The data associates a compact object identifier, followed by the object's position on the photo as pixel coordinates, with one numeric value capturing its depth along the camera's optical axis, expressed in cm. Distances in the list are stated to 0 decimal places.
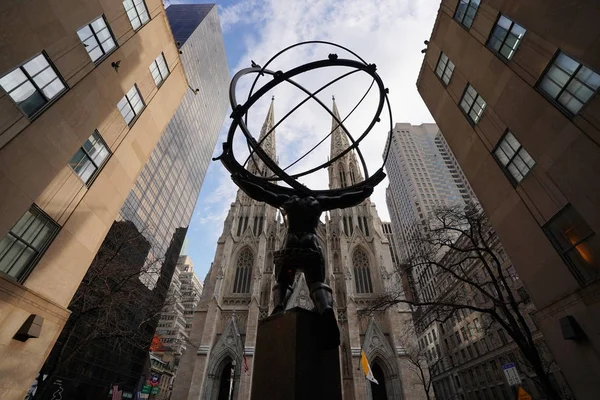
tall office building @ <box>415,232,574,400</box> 2850
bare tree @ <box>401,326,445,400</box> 2717
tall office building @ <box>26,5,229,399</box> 2826
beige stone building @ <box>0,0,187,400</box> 820
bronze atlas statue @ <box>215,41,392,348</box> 462
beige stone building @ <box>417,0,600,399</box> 802
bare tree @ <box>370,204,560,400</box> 913
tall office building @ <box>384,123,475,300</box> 7875
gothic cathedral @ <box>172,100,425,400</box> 2748
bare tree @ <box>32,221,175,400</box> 1151
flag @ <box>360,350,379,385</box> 2224
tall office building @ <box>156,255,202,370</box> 6039
